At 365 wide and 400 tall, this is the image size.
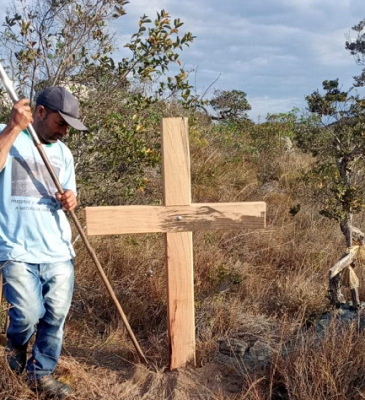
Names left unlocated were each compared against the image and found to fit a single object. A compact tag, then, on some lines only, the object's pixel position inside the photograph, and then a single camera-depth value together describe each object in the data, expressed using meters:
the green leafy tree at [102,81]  3.99
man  2.63
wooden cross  3.12
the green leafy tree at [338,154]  4.04
